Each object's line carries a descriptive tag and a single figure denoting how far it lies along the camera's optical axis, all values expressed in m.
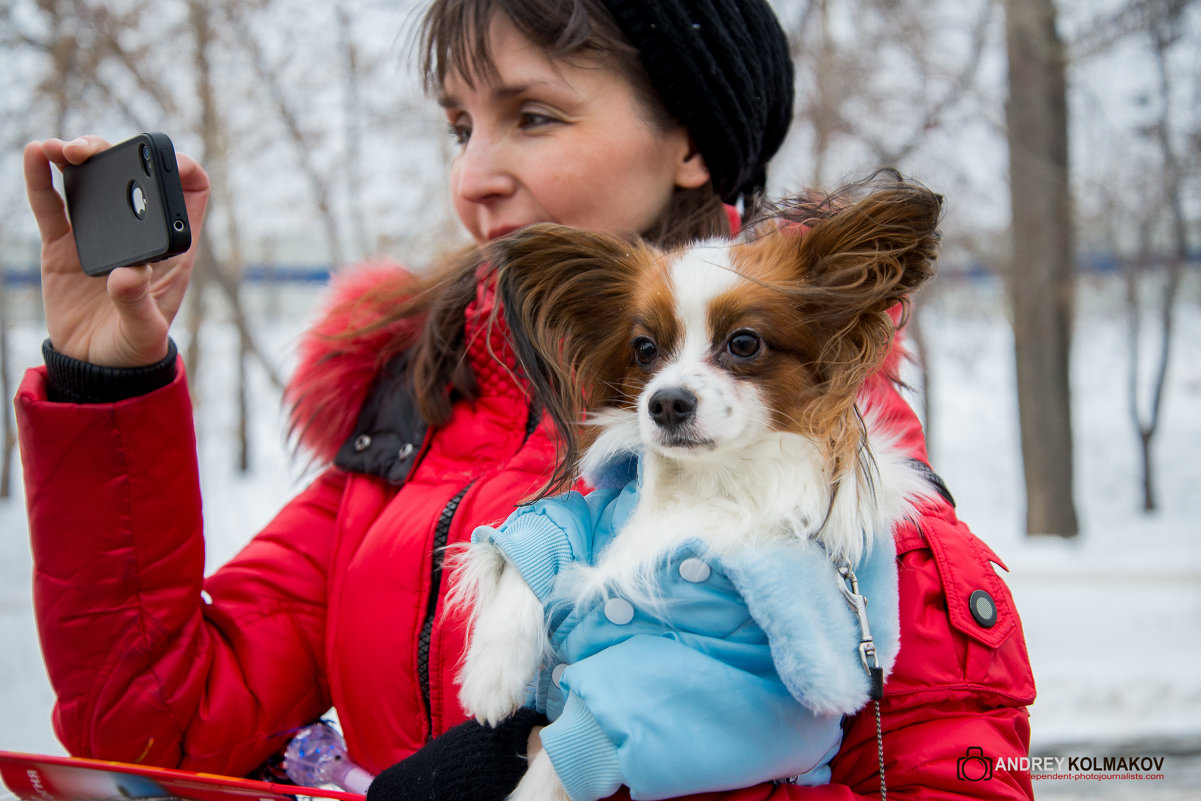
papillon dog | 1.44
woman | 1.60
